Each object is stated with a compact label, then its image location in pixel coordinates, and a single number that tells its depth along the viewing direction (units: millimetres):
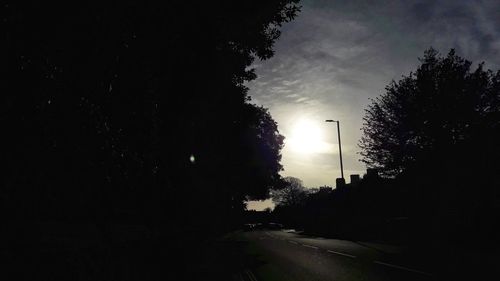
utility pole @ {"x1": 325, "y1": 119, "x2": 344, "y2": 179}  35688
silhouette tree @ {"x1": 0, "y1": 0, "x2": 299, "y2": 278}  4770
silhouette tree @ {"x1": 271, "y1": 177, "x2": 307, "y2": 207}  137125
